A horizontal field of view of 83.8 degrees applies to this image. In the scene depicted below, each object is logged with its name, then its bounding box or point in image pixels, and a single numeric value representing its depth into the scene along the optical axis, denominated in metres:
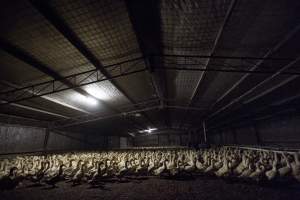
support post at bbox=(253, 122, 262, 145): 15.71
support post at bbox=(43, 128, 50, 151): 16.42
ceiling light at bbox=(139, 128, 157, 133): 35.36
